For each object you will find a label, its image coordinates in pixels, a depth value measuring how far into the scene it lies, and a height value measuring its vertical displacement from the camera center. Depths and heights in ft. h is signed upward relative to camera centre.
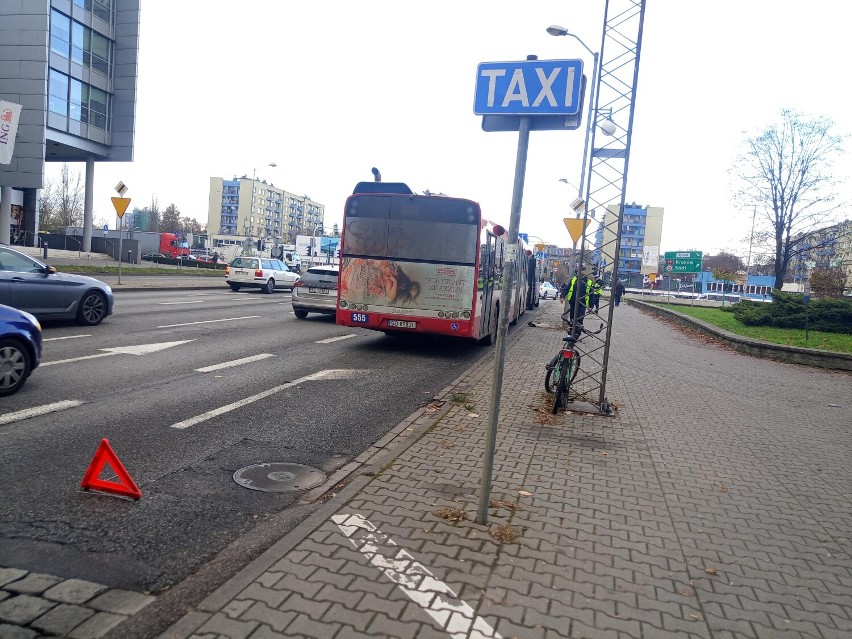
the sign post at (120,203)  76.58 +5.61
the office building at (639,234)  391.28 +38.34
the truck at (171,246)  226.99 +2.77
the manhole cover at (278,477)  16.57 -5.79
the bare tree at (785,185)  128.06 +24.23
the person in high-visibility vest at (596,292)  35.86 -0.21
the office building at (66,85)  129.70 +35.18
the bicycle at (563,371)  27.04 -3.70
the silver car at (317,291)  57.67 -2.34
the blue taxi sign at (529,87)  13.99 +4.38
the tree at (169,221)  392.27 +20.05
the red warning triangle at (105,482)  14.78 -5.36
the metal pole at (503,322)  14.17 -0.94
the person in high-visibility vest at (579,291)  28.02 -0.22
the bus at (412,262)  39.47 +0.72
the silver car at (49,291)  36.60 -2.95
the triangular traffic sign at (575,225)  59.56 +5.78
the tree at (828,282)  84.07 +4.05
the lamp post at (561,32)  55.93 +22.47
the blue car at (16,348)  23.17 -3.95
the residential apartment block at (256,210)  479.00 +40.15
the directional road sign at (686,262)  155.22 +8.13
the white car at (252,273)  100.42 -2.08
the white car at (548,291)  172.21 -1.90
